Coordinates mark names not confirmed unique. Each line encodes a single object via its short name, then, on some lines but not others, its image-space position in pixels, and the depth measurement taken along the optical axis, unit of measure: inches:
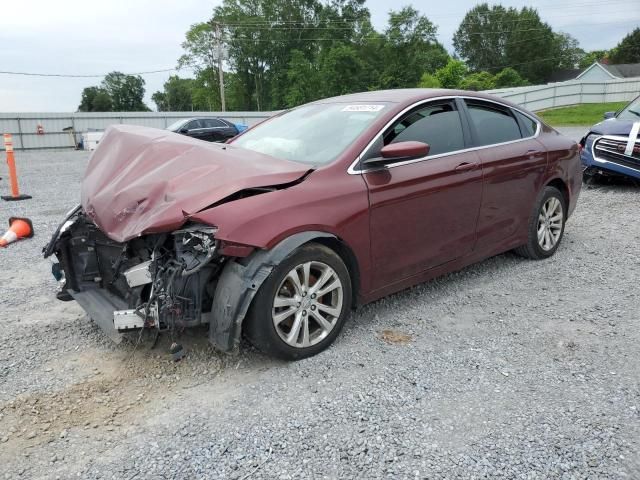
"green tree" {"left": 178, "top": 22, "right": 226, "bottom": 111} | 2482.8
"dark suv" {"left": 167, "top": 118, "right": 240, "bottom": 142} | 796.6
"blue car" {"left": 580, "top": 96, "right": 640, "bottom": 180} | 299.7
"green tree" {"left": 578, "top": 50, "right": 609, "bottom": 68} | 3762.3
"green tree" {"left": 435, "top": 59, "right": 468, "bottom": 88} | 1749.5
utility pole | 1692.9
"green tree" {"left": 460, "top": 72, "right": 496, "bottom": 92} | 1937.5
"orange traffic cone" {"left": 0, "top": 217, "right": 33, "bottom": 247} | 243.4
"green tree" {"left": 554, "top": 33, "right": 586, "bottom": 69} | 3420.5
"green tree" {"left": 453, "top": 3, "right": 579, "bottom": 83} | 3139.8
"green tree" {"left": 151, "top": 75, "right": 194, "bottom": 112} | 3710.6
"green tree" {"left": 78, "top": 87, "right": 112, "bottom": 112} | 3144.7
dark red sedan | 117.1
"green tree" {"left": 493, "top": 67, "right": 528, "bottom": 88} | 2529.5
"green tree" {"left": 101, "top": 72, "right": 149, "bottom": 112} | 3467.0
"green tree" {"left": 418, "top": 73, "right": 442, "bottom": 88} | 1855.6
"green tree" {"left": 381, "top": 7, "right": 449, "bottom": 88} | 2178.9
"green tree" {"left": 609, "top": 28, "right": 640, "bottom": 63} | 3152.1
